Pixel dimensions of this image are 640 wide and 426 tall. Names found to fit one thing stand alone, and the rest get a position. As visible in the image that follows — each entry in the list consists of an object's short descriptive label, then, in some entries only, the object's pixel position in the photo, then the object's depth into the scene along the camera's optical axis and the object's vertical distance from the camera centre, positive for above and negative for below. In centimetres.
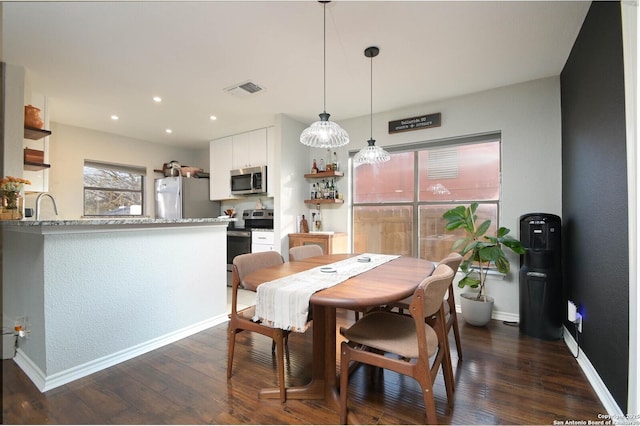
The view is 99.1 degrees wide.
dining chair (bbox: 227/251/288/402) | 158 -68
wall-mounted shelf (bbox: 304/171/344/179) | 398 +59
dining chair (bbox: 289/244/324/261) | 250 -36
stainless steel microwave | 431 +56
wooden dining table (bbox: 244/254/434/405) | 129 -40
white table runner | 135 -42
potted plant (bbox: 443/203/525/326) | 270 -41
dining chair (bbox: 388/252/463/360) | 186 -69
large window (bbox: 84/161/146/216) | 456 +45
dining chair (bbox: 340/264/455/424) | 128 -67
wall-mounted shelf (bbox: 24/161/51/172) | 296 +54
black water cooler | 244 -59
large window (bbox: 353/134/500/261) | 326 +29
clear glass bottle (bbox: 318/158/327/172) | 429 +77
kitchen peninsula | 181 -58
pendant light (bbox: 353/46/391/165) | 236 +55
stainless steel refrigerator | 493 +32
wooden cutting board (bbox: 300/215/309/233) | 414 -17
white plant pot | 278 -99
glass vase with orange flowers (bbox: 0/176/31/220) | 205 +13
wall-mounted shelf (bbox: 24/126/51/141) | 281 +87
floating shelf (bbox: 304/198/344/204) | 405 +20
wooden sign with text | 341 +119
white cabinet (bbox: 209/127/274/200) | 436 +102
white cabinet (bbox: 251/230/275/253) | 411 -40
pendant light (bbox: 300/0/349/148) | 197 +60
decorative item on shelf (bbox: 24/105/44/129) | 277 +101
